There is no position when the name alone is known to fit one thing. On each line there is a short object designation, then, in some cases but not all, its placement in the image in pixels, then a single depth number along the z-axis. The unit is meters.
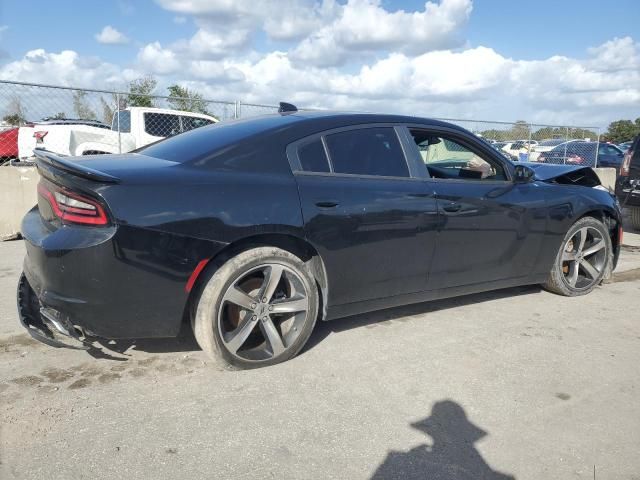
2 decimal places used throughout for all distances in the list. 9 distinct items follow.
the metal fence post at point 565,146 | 14.61
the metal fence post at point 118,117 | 8.60
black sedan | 2.70
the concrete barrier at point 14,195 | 6.79
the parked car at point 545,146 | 14.73
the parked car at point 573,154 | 14.80
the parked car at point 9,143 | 9.11
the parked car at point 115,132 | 9.64
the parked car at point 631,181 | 8.38
